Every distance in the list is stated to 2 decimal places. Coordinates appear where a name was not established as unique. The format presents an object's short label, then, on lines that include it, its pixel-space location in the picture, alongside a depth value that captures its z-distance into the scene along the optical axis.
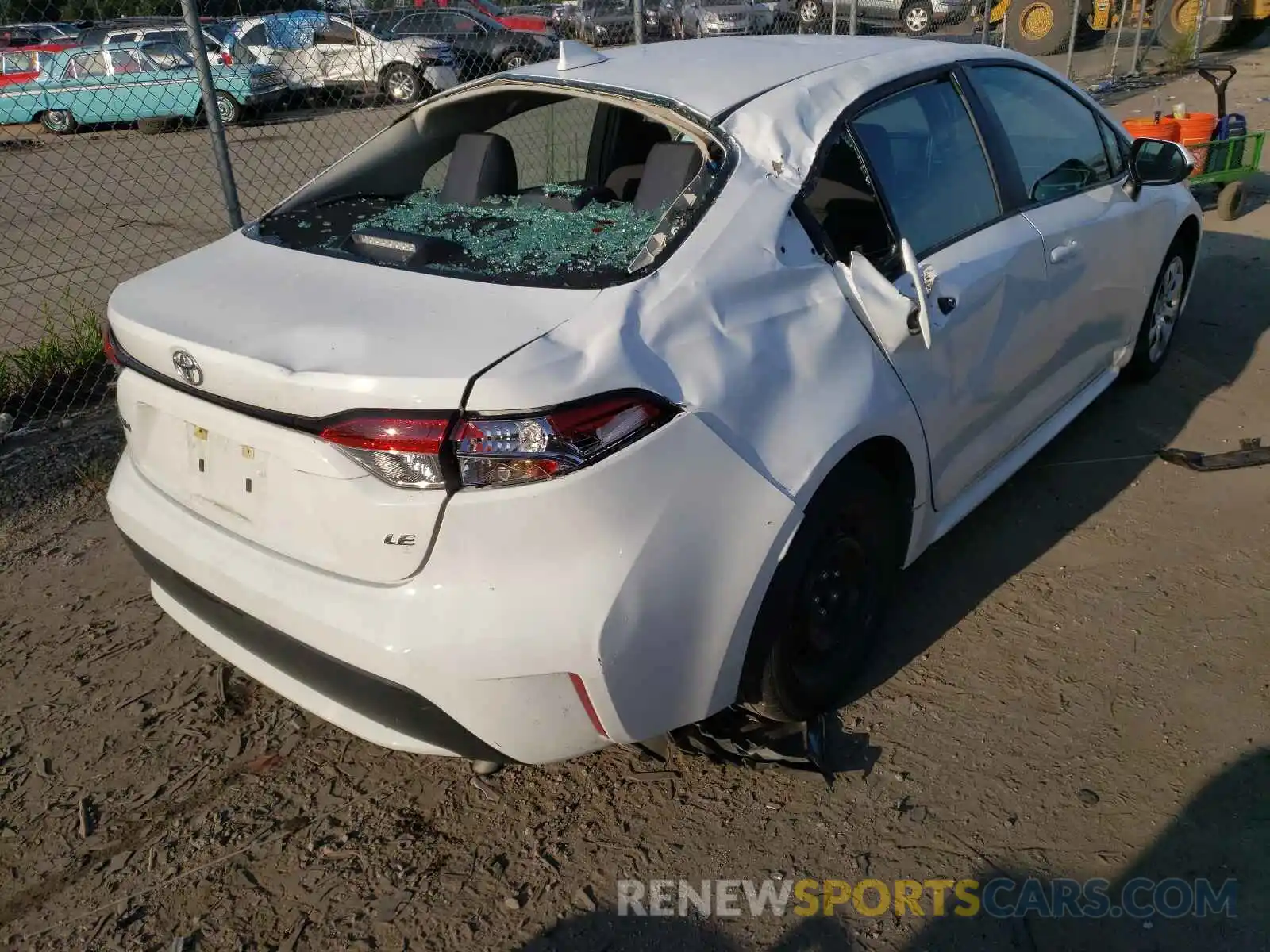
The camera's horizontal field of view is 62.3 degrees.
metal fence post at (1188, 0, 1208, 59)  13.86
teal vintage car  11.54
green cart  7.25
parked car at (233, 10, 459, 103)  8.87
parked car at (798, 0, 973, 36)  19.48
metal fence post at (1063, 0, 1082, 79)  12.46
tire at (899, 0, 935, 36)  19.84
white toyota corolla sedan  2.01
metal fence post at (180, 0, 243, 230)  4.36
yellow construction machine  15.26
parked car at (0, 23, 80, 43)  11.12
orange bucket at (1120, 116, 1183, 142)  7.17
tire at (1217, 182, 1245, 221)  7.44
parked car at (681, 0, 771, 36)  11.84
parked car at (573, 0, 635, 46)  10.49
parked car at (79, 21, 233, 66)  10.60
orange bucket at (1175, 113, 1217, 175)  7.35
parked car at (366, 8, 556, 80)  8.71
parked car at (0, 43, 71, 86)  14.00
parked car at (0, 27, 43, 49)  12.34
